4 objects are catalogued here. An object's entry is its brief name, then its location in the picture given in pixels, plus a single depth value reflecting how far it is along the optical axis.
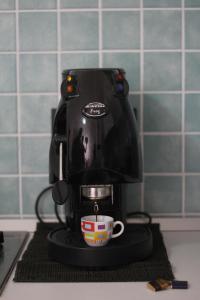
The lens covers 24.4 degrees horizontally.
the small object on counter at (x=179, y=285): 0.89
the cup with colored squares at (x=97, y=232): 0.96
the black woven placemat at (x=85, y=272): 0.93
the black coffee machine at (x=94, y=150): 0.97
